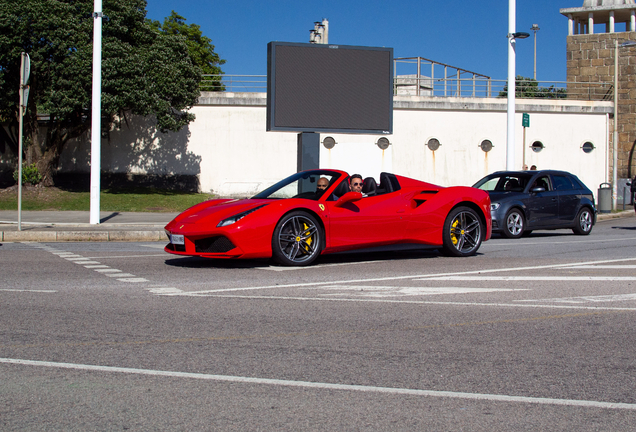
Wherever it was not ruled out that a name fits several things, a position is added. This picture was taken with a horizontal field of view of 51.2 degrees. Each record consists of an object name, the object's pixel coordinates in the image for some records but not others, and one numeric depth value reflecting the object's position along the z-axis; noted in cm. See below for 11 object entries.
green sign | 2120
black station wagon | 1403
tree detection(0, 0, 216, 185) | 2386
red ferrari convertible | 836
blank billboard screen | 1616
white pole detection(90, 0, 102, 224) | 1611
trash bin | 2325
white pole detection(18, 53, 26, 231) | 1301
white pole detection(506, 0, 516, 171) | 2044
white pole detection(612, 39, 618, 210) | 3050
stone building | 3325
